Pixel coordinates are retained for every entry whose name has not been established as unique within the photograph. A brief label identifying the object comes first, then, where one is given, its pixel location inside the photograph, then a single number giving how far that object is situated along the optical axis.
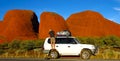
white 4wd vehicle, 10.50
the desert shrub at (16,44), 19.00
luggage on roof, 10.77
